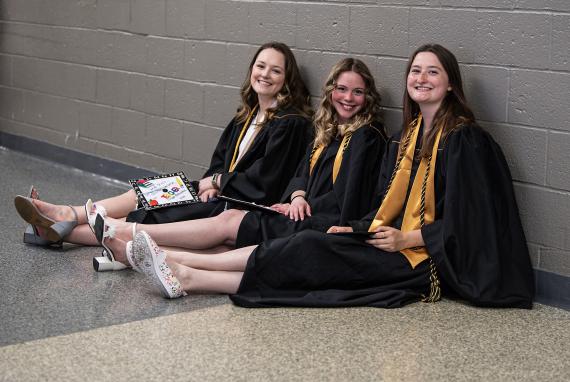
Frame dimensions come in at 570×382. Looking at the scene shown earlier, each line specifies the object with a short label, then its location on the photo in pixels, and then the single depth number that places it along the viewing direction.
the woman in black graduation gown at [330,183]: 4.62
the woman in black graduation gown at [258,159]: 4.96
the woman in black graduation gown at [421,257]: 4.14
